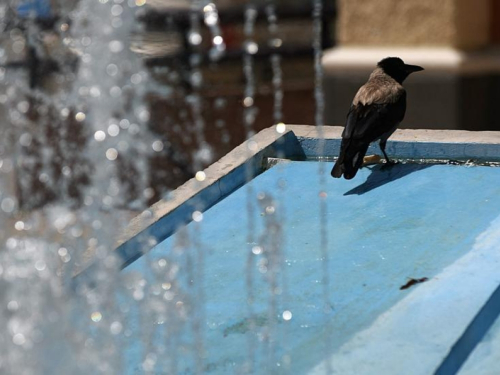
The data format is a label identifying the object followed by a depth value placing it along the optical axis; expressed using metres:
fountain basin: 8.12
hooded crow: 11.33
